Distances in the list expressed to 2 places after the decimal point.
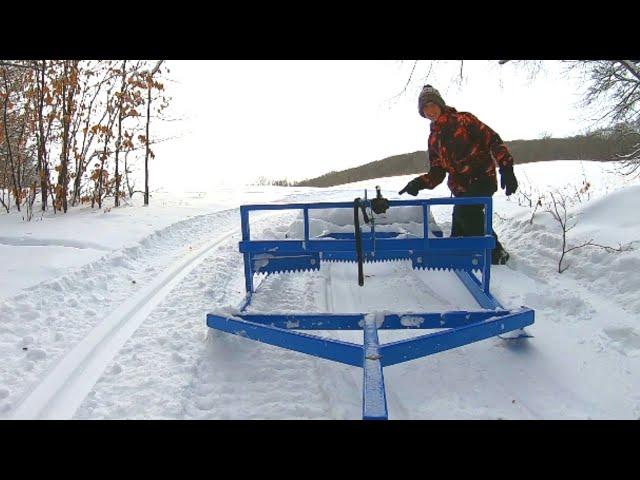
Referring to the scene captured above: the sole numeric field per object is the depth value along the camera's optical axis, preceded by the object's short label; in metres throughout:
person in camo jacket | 6.09
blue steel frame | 3.16
